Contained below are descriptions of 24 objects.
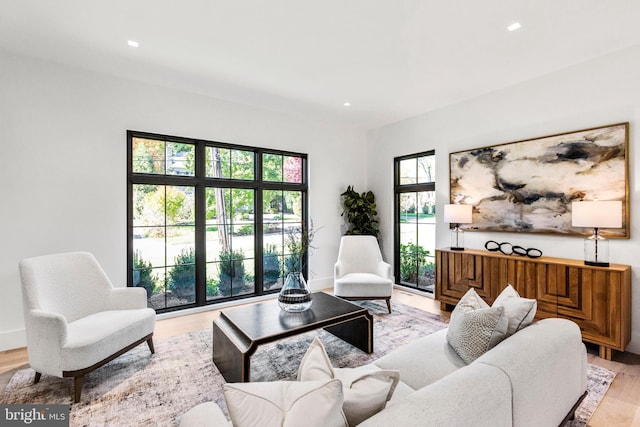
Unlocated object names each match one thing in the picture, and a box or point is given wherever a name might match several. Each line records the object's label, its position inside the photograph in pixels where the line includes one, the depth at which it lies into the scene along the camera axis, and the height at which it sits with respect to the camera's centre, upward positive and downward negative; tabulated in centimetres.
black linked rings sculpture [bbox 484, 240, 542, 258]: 336 -44
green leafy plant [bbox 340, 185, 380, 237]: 524 +2
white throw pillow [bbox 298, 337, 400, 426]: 103 -62
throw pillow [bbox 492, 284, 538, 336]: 164 -55
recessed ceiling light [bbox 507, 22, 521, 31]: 245 +151
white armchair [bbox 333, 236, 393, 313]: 381 -82
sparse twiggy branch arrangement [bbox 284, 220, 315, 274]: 474 -46
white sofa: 95 -68
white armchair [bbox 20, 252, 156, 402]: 212 -83
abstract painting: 295 +37
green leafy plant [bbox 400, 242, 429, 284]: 484 -78
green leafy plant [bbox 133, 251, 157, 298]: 369 -73
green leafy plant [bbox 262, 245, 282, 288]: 465 -79
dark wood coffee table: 222 -91
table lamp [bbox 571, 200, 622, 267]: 271 -8
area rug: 202 -129
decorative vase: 272 -73
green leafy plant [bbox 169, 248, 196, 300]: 392 -79
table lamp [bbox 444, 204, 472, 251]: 387 -3
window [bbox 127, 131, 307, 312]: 373 -4
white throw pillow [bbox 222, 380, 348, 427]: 86 -56
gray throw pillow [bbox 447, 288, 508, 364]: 162 -66
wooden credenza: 266 -75
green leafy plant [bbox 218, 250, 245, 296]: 428 -82
